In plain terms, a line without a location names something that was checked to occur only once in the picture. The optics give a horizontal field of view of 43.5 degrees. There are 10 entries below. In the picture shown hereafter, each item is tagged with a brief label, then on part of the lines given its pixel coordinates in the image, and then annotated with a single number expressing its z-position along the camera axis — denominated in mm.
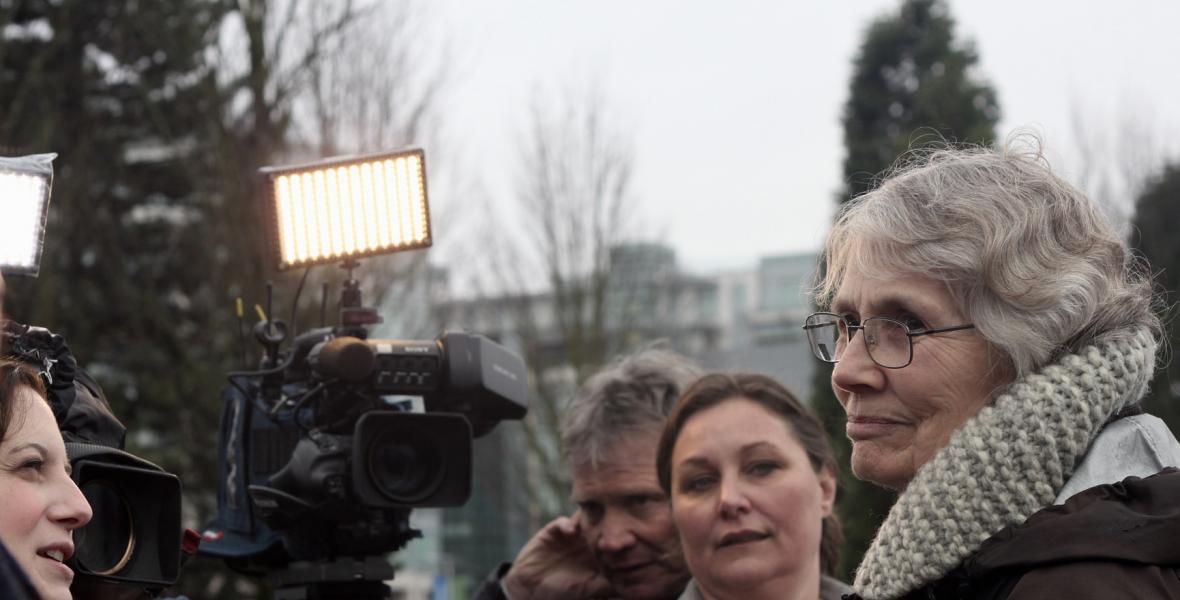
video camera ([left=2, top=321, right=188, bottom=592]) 2482
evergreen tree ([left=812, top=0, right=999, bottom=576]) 14211
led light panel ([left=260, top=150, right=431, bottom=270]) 3203
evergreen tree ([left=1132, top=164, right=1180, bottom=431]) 16859
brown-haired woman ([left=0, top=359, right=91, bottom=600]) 2143
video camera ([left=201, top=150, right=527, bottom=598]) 3088
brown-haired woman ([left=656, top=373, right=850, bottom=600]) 3105
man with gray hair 3500
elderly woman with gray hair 1744
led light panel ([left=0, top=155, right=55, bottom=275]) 2486
